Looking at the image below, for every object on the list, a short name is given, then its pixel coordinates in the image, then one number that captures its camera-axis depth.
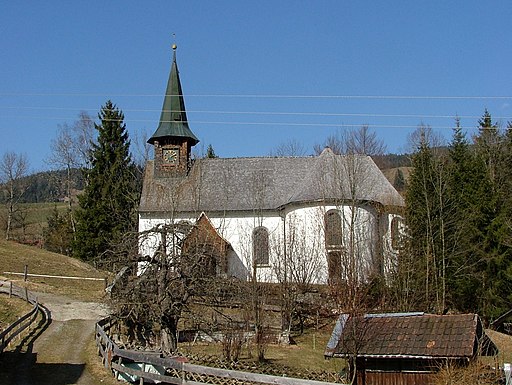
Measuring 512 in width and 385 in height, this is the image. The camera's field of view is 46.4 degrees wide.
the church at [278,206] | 32.97
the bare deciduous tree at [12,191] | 56.58
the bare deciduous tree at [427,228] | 29.86
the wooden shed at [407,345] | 16.50
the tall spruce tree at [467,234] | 32.03
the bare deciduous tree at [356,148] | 37.81
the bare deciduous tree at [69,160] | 54.28
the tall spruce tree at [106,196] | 44.38
